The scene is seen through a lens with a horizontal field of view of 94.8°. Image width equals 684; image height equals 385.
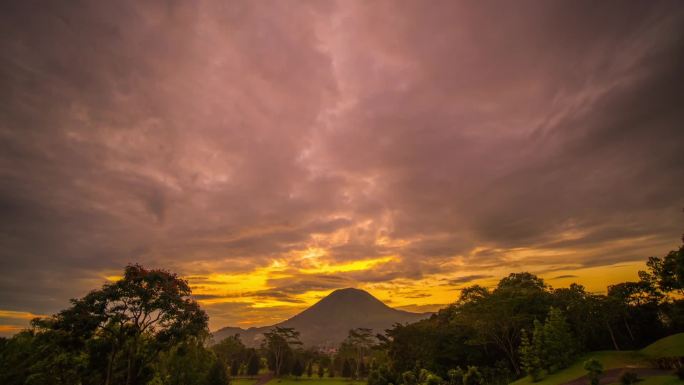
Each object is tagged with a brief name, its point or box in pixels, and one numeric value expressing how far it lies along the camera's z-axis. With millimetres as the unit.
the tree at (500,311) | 40375
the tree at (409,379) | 38975
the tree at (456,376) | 33625
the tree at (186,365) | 34750
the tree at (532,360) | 33312
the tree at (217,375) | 41969
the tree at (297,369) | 85562
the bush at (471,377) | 29906
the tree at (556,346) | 34375
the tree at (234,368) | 94125
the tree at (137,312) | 22094
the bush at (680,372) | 17512
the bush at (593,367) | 22684
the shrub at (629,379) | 21023
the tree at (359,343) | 87938
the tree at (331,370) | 93838
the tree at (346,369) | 89675
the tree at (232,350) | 98688
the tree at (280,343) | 90125
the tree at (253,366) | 93438
